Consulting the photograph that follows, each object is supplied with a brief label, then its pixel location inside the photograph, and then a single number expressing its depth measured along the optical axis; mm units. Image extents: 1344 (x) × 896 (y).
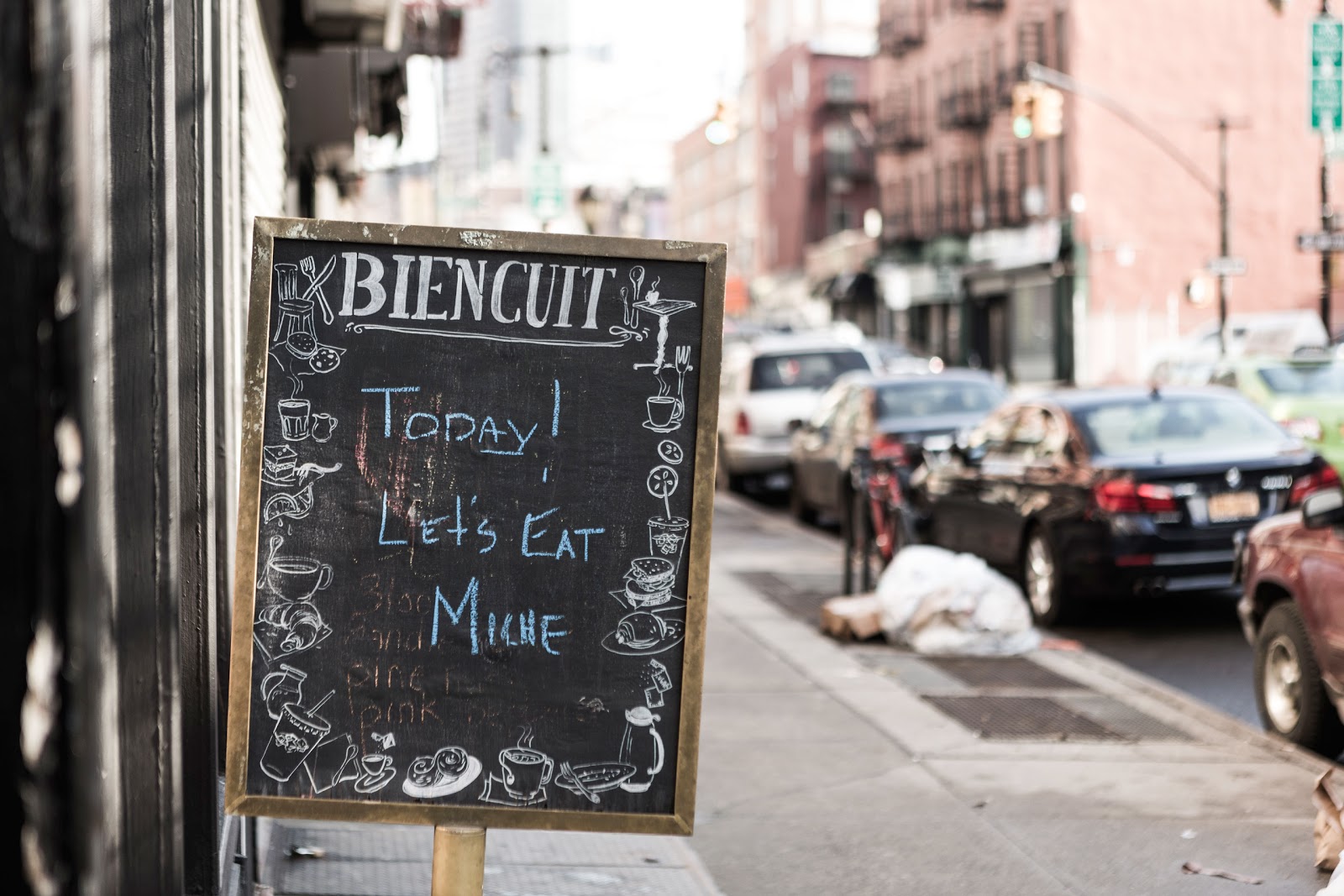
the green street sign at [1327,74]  23859
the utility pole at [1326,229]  24359
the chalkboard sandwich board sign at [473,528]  3826
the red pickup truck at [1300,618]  7266
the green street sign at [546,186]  31625
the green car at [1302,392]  15555
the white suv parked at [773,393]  21266
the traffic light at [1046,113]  26922
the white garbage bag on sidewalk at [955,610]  10250
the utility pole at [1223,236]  30438
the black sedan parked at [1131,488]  10922
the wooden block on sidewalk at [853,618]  10578
